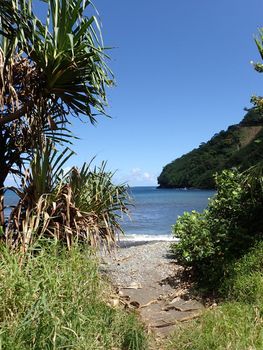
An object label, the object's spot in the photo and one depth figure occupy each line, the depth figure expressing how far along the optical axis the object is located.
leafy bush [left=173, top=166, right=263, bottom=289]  6.66
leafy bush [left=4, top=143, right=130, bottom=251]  5.31
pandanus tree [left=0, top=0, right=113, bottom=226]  5.16
